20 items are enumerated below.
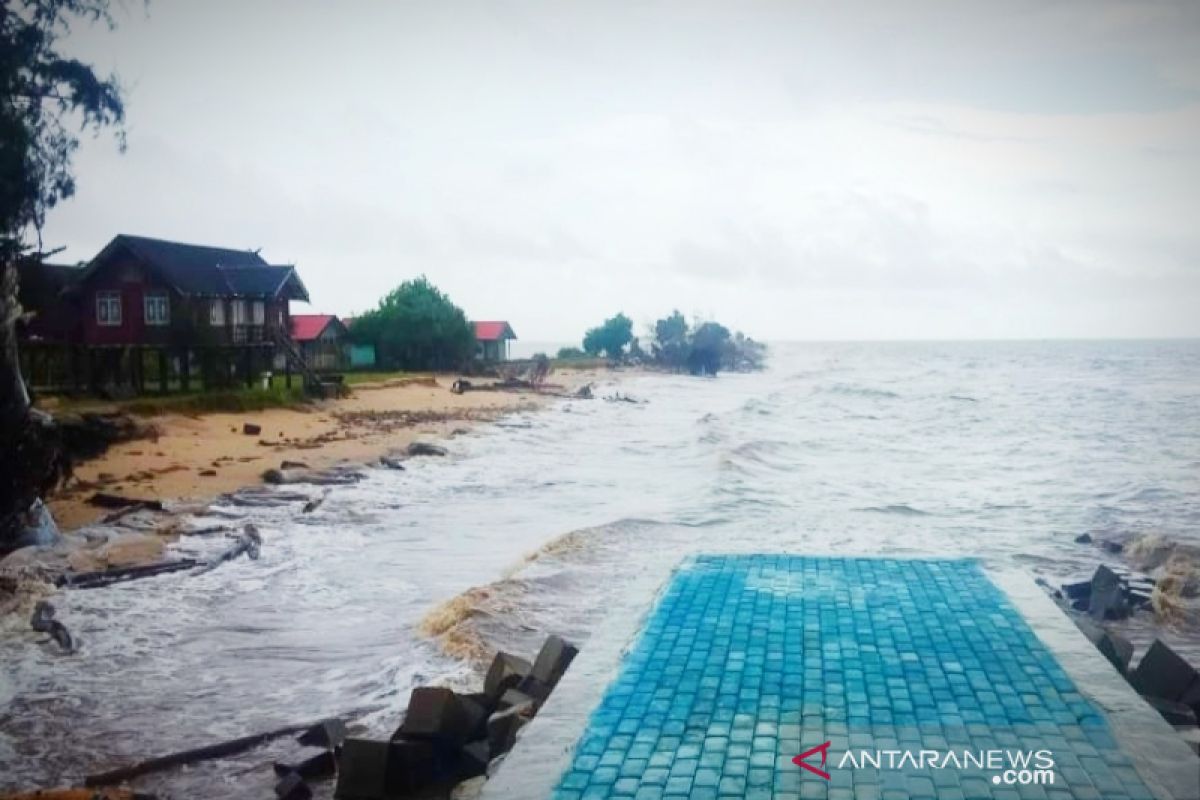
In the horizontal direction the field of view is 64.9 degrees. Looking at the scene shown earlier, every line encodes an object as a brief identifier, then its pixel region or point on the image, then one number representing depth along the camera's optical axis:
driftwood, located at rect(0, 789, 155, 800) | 5.73
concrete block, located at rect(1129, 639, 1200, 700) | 6.38
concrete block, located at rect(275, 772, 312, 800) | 5.99
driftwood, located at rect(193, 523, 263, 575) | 12.81
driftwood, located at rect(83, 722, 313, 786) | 6.48
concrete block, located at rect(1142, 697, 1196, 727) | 6.04
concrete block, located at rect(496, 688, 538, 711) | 6.52
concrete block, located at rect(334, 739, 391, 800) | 5.75
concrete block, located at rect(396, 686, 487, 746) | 5.96
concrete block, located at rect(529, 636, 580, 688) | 6.97
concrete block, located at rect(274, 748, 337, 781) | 6.35
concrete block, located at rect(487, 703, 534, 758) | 6.05
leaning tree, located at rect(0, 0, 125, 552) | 13.25
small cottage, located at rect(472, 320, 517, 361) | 73.56
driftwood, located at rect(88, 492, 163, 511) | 16.12
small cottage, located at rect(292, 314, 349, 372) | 52.22
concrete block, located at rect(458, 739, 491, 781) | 5.95
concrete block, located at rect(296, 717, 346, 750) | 6.79
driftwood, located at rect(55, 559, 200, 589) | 11.66
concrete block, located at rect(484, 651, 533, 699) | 6.92
